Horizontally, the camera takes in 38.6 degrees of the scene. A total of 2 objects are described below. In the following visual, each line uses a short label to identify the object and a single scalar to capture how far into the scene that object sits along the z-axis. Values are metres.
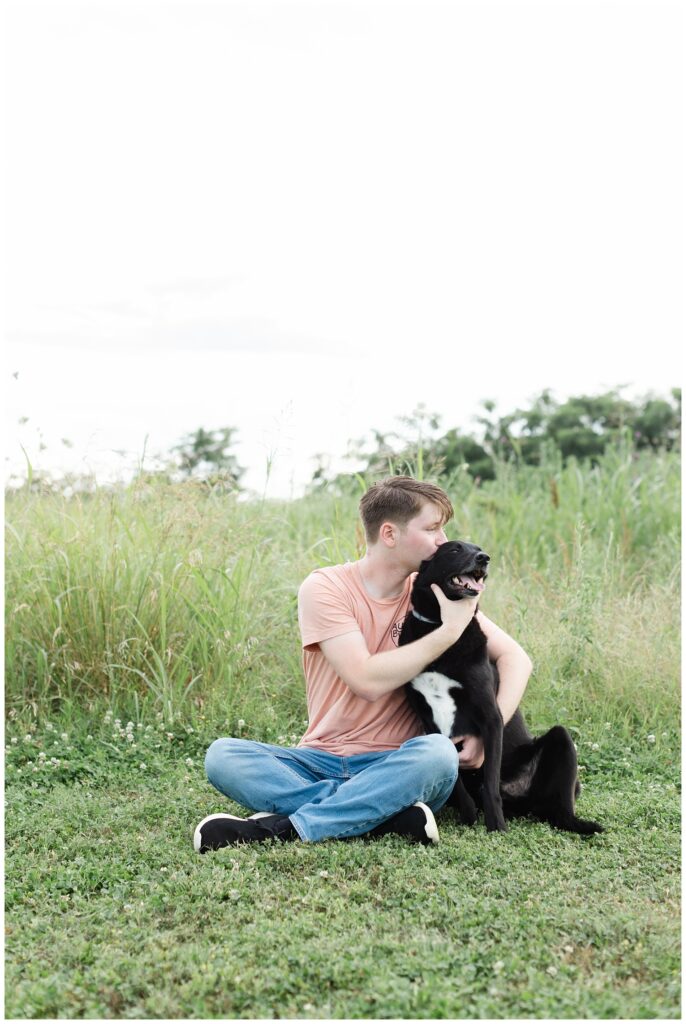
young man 3.41
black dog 3.47
